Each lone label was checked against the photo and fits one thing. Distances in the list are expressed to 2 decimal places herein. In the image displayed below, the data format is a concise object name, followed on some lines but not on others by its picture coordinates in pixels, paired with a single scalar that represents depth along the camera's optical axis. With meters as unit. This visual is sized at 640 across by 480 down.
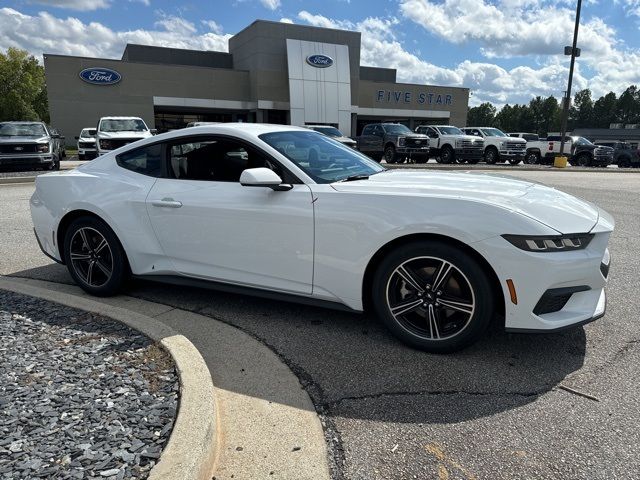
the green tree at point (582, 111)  127.06
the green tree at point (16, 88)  59.94
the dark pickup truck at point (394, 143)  21.73
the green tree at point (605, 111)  122.19
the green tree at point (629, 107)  119.38
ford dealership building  39.62
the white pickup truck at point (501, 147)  24.58
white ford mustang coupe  2.97
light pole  22.85
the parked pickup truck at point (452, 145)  23.67
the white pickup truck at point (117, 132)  16.75
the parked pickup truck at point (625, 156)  29.76
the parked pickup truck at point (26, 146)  15.88
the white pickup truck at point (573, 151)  26.91
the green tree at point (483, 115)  131.12
